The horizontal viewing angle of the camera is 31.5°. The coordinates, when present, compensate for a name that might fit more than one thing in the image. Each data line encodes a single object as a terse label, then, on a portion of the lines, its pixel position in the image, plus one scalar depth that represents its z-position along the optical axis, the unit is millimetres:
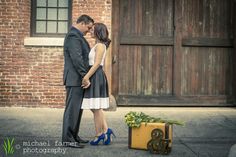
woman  5973
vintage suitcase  5637
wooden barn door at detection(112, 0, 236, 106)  10742
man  5875
